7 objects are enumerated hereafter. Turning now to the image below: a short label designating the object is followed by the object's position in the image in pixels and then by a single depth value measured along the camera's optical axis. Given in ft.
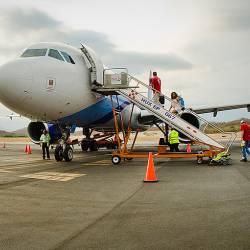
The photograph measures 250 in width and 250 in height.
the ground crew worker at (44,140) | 59.26
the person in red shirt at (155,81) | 58.44
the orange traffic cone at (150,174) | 30.25
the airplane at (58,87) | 37.42
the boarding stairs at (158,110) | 46.39
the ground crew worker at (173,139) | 53.89
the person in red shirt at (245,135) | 49.52
